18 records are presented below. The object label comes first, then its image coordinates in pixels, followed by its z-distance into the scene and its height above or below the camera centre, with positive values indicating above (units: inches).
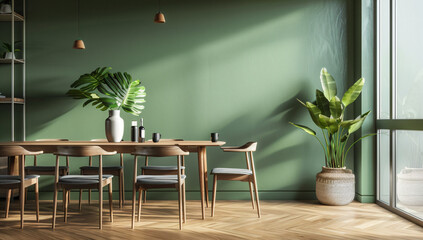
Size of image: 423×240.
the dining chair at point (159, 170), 183.2 -22.1
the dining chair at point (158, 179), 141.8 -21.2
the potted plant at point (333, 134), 189.3 -5.7
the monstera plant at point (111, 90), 197.5 +16.3
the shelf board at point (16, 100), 199.0 +11.5
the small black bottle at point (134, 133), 169.8 -4.4
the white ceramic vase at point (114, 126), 167.6 -1.4
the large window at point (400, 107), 157.6 +7.1
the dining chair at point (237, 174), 162.6 -21.5
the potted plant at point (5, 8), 201.5 +58.9
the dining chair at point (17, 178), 142.7 -21.5
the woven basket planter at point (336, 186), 191.2 -31.0
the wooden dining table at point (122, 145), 155.5 -9.1
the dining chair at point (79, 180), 143.0 -21.4
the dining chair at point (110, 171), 183.9 -22.6
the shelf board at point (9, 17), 200.5 +55.2
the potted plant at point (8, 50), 204.1 +38.6
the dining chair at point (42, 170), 180.2 -21.7
